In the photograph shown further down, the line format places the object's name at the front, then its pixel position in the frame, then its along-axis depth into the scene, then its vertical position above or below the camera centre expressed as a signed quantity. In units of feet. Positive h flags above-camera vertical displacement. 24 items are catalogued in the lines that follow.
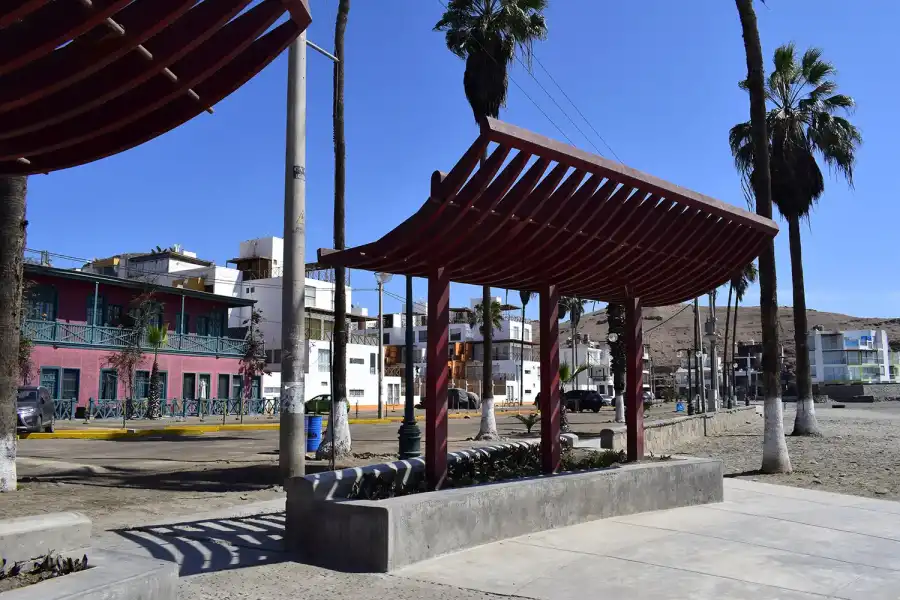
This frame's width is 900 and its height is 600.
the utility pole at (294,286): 35.42 +4.28
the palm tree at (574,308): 252.62 +23.84
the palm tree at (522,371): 243.81 +0.87
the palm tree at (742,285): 175.83 +21.75
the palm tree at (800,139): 77.05 +24.54
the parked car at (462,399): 187.21 -6.33
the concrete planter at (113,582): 13.82 -4.03
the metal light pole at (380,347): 129.87 +4.99
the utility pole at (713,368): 116.90 +0.99
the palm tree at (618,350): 110.22 +3.95
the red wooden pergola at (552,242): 24.97 +5.28
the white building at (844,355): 437.99 +10.63
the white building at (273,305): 168.45 +17.67
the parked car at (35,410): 76.59 -3.59
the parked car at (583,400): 176.24 -6.21
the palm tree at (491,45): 74.18 +32.66
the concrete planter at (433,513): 22.11 -4.67
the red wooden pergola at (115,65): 11.61 +5.27
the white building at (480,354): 254.06 +7.32
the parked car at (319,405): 120.26 -4.91
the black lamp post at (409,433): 44.78 -3.48
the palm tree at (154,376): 116.98 -0.12
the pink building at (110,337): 115.34 +6.53
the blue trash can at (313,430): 57.67 -4.27
